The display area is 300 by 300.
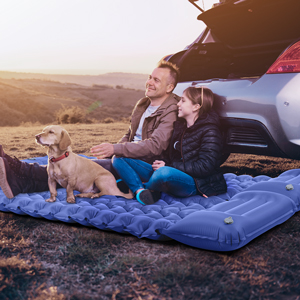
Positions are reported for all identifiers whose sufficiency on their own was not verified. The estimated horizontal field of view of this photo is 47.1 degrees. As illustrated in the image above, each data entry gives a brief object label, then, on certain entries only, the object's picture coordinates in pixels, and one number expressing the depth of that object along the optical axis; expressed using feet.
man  9.44
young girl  9.19
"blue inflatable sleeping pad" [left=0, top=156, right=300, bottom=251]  6.98
